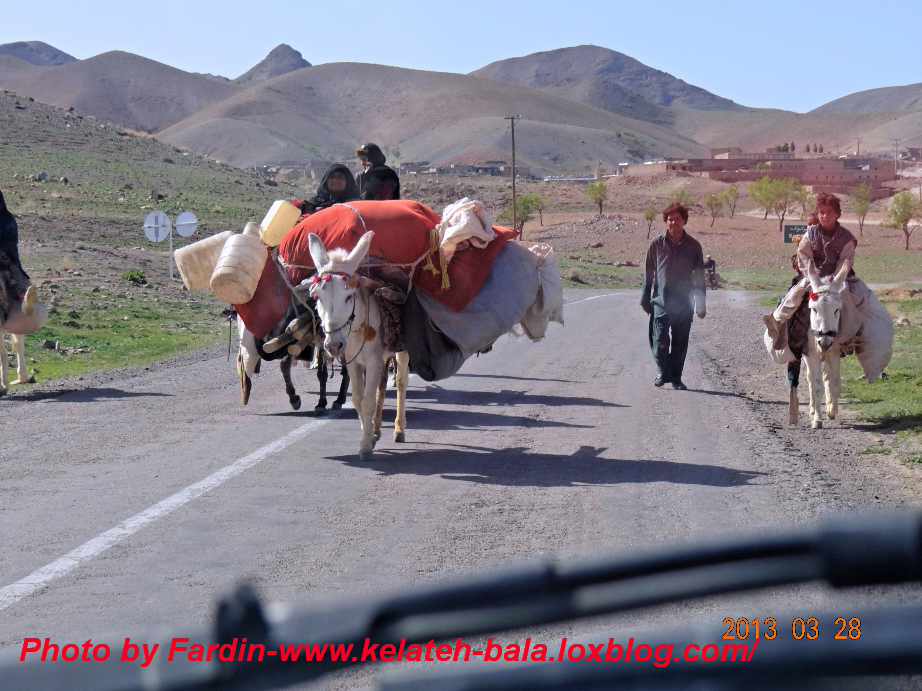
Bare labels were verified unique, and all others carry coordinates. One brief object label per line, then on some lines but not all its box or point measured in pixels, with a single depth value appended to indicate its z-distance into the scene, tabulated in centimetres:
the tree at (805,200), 11506
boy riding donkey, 1266
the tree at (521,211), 9956
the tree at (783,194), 11244
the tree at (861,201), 10325
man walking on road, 1659
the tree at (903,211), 8881
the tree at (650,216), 9694
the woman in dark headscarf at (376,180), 1422
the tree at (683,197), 11967
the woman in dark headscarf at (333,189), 1405
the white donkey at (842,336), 1242
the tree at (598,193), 12150
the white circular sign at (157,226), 2969
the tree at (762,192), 11288
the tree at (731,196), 12056
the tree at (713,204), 11270
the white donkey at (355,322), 1035
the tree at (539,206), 10650
